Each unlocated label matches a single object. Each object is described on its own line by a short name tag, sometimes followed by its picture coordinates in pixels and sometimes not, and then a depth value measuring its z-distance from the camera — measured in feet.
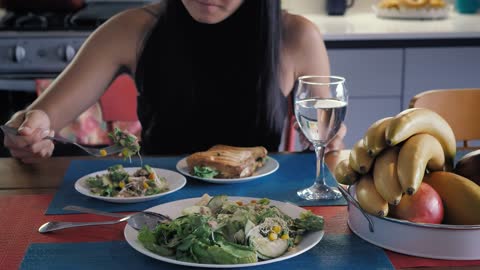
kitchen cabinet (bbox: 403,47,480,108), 9.40
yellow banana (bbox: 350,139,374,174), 3.39
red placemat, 3.15
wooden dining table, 3.27
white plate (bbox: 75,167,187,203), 3.88
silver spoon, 3.42
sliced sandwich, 4.30
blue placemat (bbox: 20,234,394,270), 3.09
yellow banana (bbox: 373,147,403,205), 3.18
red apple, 3.16
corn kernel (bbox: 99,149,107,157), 4.67
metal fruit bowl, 3.07
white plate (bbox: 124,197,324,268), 3.01
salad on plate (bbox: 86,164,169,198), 4.01
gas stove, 9.16
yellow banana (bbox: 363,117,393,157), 3.36
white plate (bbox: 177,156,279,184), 4.22
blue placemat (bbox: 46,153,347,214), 3.93
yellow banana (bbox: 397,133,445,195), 3.13
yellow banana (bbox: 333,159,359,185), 3.50
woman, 5.97
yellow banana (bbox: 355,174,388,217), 3.23
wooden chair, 6.08
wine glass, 3.83
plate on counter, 10.21
